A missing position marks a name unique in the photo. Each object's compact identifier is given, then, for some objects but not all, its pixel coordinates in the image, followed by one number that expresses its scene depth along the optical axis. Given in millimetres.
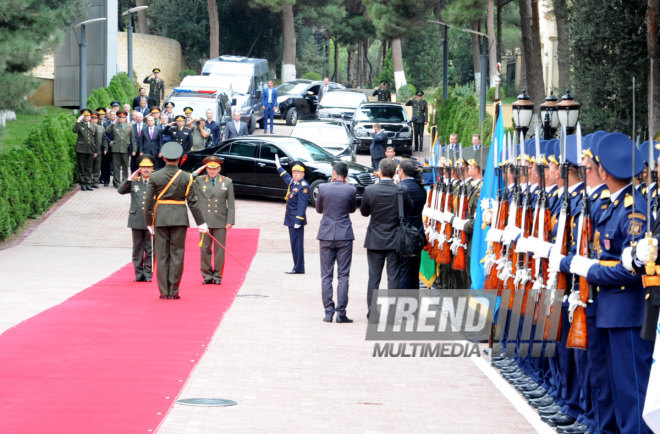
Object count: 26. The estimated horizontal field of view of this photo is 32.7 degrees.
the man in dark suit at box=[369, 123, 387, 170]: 31125
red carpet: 8359
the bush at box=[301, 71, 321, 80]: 70312
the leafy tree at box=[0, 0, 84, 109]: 19828
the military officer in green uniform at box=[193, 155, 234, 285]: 16188
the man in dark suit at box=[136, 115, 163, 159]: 27547
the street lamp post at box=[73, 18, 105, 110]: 33094
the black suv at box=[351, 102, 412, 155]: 36906
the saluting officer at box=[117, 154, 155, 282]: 16109
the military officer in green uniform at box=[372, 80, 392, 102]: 47750
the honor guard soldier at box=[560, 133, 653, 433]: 7137
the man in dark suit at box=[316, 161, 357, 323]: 13172
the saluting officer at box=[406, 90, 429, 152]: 37031
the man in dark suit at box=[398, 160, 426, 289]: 12867
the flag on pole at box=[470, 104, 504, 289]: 10977
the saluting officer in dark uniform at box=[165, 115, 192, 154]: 27812
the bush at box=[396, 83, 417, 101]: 59656
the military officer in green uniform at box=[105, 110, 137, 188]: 27422
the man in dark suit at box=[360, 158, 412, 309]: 12734
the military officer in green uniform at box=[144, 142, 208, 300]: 14602
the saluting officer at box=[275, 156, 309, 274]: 17359
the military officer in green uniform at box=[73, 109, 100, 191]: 27062
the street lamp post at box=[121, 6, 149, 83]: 44375
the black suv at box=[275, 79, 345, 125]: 46906
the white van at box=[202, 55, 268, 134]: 39969
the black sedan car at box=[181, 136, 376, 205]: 26547
